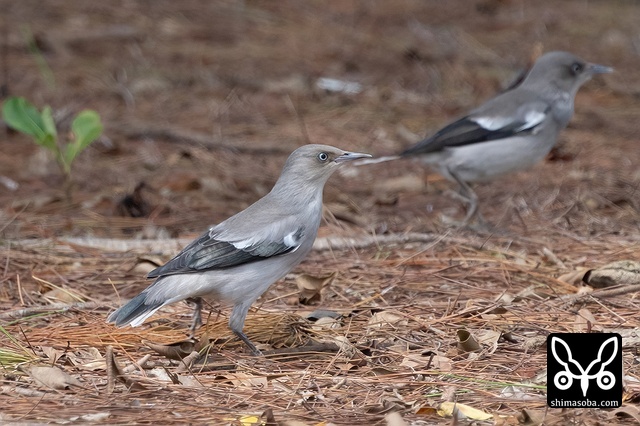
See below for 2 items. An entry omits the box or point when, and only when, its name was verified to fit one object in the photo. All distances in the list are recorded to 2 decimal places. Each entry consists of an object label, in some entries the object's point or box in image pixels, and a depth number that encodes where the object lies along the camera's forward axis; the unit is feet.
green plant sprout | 49.03
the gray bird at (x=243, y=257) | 32.65
